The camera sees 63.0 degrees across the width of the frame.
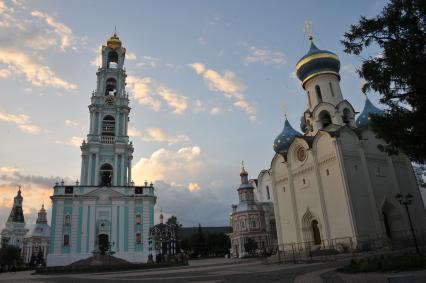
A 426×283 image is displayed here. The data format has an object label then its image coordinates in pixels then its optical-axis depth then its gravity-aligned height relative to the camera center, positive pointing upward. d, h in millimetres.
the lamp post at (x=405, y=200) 18116 +1873
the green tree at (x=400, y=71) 11914 +5587
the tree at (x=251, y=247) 46997 +135
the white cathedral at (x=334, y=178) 25422 +4851
